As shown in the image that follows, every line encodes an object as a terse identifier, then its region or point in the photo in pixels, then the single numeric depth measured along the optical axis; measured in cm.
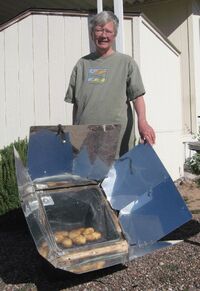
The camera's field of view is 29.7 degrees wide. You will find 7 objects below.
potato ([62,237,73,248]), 245
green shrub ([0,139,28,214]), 383
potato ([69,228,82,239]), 257
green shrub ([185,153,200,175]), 380
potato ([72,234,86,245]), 252
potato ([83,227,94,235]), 263
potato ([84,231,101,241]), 258
